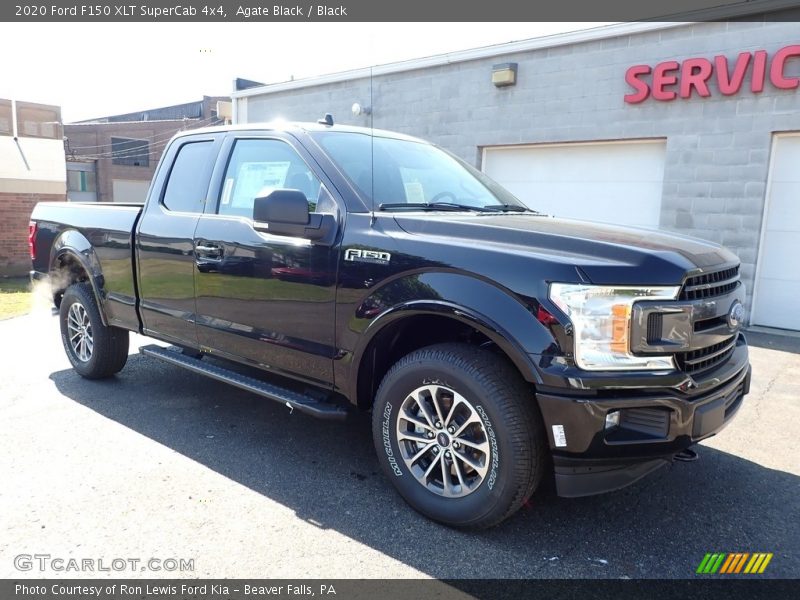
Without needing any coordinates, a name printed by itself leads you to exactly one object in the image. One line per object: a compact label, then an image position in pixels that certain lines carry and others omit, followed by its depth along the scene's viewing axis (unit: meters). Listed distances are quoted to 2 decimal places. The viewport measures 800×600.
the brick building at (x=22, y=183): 16.67
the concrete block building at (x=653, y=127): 7.89
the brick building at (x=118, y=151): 42.00
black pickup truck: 2.63
